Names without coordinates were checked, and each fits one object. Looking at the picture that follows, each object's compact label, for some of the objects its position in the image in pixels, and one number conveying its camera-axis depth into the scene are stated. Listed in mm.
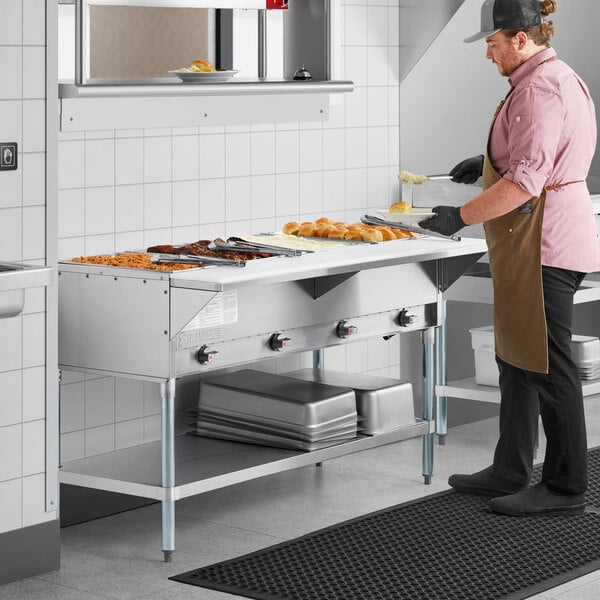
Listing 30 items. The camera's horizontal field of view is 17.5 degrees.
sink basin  4935
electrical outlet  5426
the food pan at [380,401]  6963
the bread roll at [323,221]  7128
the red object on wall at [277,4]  7000
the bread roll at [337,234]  6935
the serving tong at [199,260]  6073
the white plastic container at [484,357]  8057
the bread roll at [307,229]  7007
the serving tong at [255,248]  6421
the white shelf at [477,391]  7968
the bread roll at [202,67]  6709
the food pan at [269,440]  6615
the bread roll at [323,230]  6968
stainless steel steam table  5869
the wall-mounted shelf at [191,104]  6034
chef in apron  6167
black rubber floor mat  5603
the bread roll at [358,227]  7018
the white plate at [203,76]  6637
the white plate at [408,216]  6747
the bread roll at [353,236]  6913
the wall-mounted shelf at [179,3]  6266
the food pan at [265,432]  6642
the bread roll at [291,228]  7099
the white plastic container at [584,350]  8189
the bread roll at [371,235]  6913
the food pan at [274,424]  6620
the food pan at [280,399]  6642
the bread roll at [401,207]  7222
